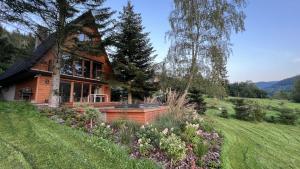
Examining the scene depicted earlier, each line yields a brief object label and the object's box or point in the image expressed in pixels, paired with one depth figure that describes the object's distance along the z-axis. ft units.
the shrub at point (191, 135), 9.84
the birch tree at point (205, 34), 23.61
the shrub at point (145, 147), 8.44
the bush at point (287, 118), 34.21
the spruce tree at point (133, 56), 29.46
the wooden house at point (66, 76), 24.59
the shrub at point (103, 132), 9.76
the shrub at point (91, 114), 11.64
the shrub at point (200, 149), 8.86
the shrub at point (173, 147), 7.89
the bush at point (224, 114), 32.01
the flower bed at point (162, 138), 8.27
